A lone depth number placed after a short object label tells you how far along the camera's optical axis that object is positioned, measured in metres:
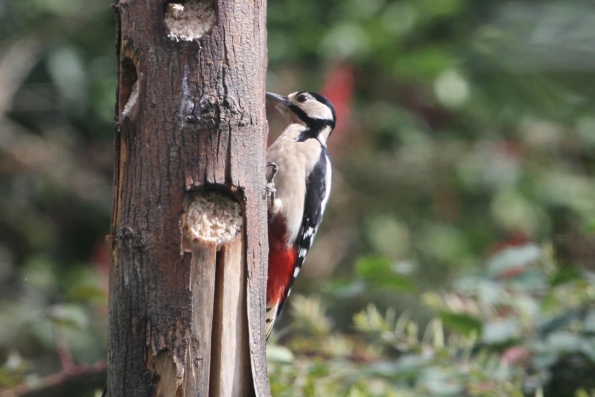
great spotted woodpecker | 6.45
